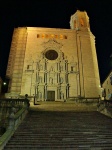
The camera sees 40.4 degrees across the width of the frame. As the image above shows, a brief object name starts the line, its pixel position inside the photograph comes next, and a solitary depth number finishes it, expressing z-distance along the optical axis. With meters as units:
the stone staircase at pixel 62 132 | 7.05
